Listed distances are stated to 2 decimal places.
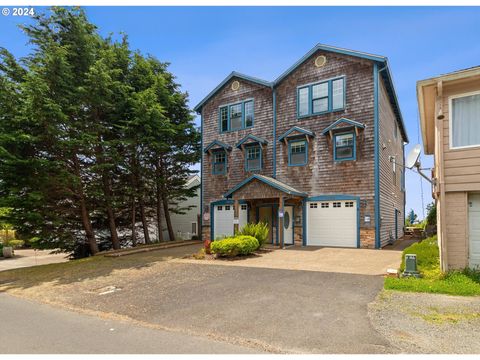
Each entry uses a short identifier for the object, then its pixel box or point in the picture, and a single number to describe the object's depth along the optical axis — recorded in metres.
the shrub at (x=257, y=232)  14.72
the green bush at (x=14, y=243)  29.31
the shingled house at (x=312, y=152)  16.02
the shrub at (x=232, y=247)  12.95
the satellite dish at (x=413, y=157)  9.33
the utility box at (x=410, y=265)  8.41
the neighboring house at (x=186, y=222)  28.12
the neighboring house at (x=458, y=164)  8.34
